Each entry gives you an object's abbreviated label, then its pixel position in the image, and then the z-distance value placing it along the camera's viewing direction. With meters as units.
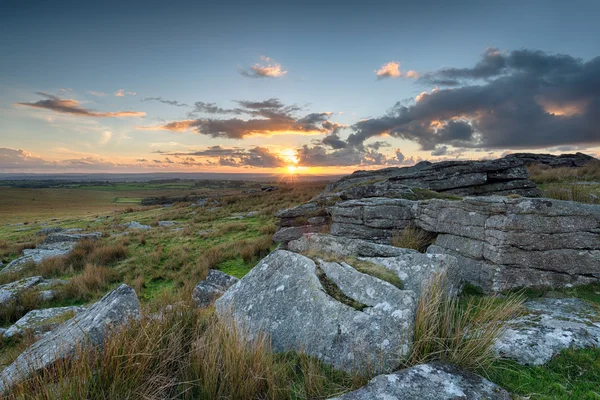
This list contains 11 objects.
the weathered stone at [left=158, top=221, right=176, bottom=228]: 25.68
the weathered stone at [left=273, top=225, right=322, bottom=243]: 13.17
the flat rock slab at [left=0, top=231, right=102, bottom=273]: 15.48
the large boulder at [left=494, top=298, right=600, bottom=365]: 3.71
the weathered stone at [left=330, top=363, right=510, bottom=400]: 2.86
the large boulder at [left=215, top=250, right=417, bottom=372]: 3.73
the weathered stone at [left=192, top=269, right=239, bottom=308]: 7.58
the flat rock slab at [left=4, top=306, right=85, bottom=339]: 7.28
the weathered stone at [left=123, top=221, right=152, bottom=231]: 25.06
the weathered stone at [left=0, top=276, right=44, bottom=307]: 9.84
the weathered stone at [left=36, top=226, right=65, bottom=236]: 25.74
